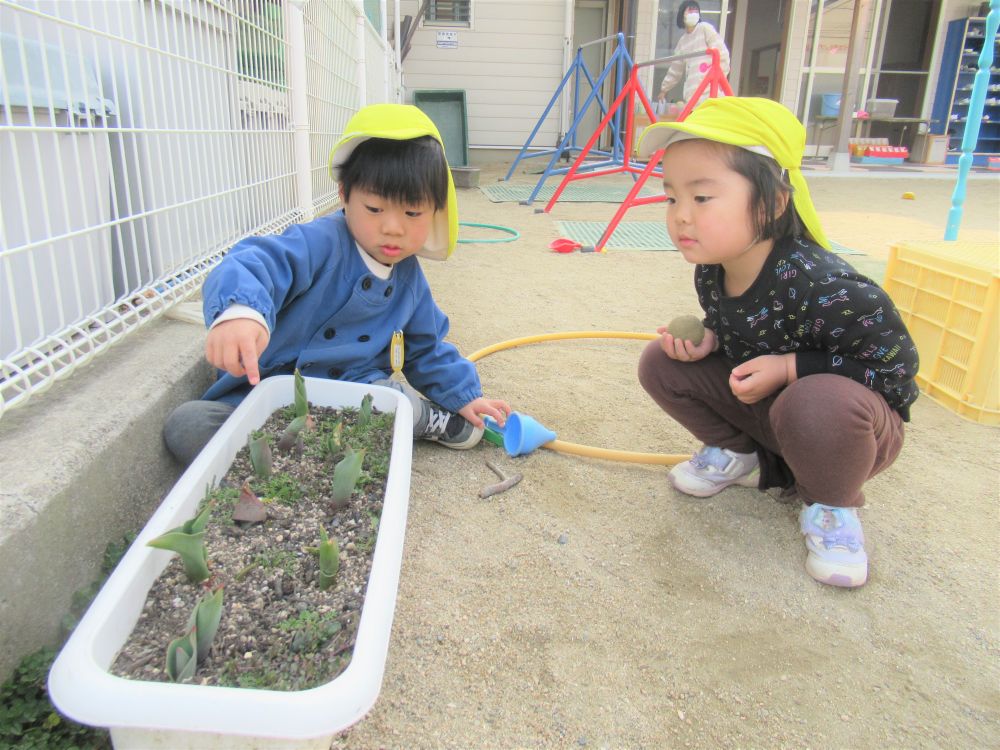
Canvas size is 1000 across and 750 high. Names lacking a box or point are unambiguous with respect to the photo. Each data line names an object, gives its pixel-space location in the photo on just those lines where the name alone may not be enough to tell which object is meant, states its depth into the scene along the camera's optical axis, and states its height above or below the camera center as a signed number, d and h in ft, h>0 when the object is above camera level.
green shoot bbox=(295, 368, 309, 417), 4.92 -1.64
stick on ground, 5.41 -2.44
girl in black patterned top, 4.37 -0.92
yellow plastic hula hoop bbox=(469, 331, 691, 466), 5.98 -2.38
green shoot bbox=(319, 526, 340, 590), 3.37 -1.88
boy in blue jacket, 4.79 -0.95
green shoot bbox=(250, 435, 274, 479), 4.32 -1.79
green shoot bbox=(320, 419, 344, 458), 4.68 -1.84
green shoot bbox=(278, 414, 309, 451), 4.73 -1.82
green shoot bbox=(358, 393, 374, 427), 5.06 -1.77
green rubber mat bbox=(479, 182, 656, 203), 22.52 -1.07
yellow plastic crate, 6.51 -1.37
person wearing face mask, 23.77 +4.00
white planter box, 2.52 -1.90
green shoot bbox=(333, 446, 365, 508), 4.02 -1.76
